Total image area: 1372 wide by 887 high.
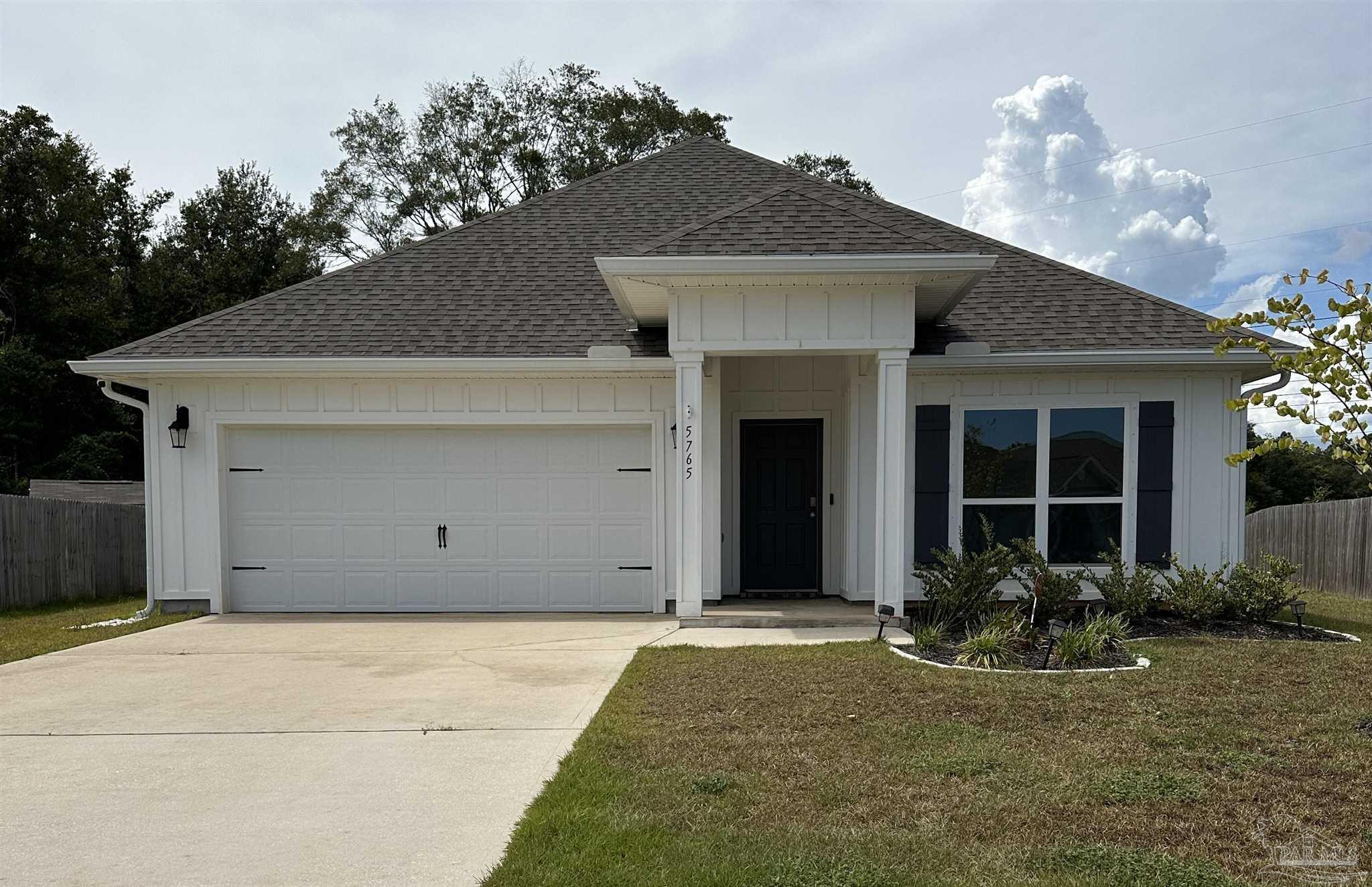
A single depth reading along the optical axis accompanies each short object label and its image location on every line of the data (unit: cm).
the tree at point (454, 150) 3173
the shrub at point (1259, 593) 882
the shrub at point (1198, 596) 875
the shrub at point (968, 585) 858
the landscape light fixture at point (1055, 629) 701
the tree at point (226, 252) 2769
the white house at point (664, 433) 930
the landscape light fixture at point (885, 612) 805
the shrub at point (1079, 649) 718
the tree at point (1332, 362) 478
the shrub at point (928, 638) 774
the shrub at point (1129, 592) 883
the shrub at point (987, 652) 718
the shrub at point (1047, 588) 841
